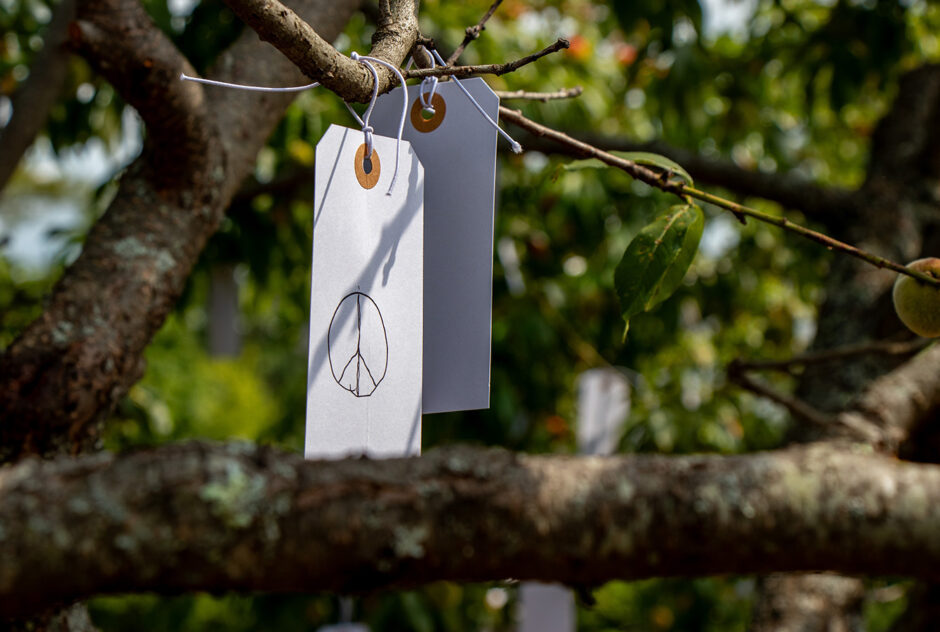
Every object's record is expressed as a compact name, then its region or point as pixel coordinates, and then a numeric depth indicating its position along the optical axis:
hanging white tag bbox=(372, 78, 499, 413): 1.20
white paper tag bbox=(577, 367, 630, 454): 2.06
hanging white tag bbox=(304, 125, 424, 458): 1.17
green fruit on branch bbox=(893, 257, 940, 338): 1.22
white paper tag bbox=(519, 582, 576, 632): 1.85
